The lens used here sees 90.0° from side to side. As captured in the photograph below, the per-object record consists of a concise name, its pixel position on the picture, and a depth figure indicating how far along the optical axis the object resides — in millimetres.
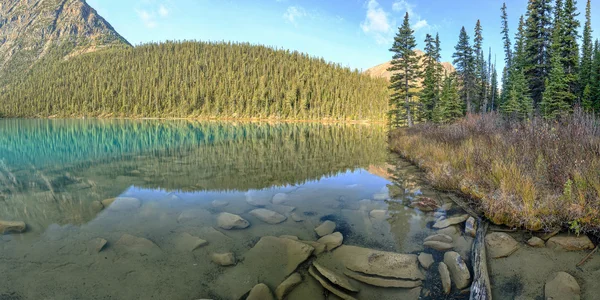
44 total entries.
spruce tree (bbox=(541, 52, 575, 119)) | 24623
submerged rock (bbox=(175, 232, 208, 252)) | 6852
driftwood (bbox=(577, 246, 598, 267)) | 5202
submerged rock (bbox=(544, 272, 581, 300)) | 4449
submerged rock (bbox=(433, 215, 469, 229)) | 7786
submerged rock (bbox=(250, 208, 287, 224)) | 8586
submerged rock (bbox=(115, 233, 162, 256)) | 6688
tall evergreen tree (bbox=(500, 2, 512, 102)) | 48700
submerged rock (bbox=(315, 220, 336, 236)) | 7688
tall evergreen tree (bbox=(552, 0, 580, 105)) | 26797
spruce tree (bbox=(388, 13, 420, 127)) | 34344
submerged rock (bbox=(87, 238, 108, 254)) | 6730
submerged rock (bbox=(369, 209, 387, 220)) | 8812
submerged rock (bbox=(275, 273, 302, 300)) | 5035
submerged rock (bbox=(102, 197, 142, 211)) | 9730
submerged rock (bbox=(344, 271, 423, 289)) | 5219
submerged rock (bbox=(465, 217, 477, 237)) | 7066
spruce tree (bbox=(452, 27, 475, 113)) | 41156
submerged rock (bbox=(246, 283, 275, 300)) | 4887
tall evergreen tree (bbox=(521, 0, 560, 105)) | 31094
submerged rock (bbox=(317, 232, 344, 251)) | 6836
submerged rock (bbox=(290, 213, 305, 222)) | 8680
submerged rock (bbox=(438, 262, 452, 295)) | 5027
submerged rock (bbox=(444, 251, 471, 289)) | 5148
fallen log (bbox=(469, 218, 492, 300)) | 4598
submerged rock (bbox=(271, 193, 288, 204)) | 10555
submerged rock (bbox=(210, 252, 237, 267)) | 6097
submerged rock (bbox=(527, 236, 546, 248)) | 6039
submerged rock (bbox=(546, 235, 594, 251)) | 5641
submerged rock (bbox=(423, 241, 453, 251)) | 6524
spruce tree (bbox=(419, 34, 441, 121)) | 37750
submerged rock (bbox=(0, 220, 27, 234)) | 7768
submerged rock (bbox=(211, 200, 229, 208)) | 10078
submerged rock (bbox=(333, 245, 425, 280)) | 5578
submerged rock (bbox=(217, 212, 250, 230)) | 8069
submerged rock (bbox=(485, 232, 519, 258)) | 5949
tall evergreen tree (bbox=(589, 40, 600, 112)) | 28984
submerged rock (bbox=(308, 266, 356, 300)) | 4872
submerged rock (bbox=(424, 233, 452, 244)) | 6824
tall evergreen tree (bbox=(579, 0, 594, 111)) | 28422
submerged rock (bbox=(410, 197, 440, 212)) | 9250
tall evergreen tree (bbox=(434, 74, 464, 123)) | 32938
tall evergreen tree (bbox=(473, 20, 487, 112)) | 43600
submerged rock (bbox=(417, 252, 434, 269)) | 5812
